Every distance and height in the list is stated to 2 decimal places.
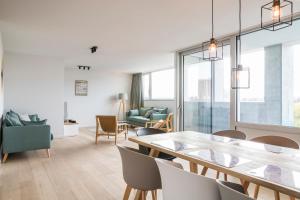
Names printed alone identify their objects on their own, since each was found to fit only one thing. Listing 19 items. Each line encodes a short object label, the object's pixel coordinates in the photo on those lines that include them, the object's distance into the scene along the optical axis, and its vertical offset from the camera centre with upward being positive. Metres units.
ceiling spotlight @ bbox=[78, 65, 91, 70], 7.50 +1.16
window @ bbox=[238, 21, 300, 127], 3.08 +0.32
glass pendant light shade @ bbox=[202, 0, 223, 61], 2.06 +0.49
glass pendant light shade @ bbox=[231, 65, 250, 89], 1.95 +0.23
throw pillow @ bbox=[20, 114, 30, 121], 4.75 -0.42
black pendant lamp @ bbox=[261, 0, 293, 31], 2.74 +1.18
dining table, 1.09 -0.41
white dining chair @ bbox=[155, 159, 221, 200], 1.07 -0.47
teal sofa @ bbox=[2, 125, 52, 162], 3.61 -0.71
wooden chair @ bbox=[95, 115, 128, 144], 5.23 -0.65
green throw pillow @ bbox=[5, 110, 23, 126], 3.73 -0.40
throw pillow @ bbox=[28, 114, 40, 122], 4.95 -0.45
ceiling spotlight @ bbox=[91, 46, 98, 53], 4.71 +1.14
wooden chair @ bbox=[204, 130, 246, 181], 2.34 -0.41
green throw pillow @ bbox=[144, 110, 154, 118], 7.61 -0.53
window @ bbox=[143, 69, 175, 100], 7.84 +0.56
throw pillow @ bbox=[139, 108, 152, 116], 8.10 -0.47
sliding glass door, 4.05 +0.12
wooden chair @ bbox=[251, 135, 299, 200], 1.97 -0.42
